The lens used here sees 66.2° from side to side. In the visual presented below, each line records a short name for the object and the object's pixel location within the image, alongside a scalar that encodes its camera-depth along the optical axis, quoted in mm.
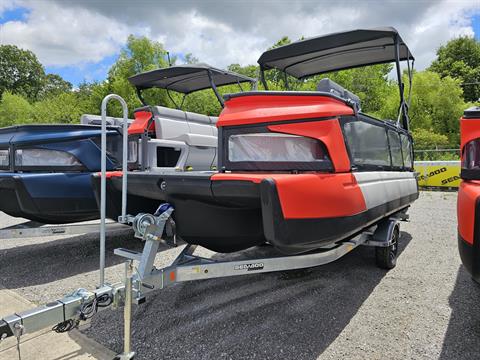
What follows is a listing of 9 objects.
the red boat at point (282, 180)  2348
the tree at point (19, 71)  51250
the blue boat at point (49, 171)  3998
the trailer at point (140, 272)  1961
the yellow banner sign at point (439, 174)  12328
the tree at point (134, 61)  25828
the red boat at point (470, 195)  2137
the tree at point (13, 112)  33281
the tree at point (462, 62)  34822
